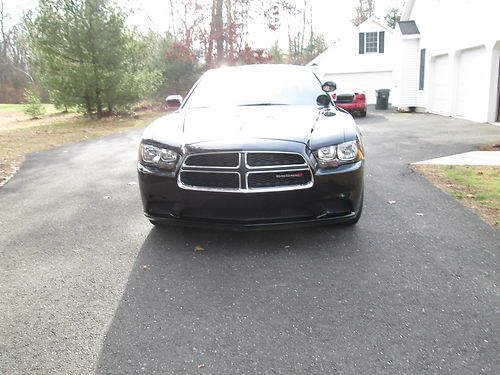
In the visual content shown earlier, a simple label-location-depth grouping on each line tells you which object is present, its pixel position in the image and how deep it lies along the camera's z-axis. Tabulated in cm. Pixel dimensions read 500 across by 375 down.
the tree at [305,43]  4659
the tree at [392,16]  4225
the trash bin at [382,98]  2406
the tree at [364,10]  4419
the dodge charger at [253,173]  351
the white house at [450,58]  1424
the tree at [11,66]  4884
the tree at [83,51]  1670
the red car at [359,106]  1862
